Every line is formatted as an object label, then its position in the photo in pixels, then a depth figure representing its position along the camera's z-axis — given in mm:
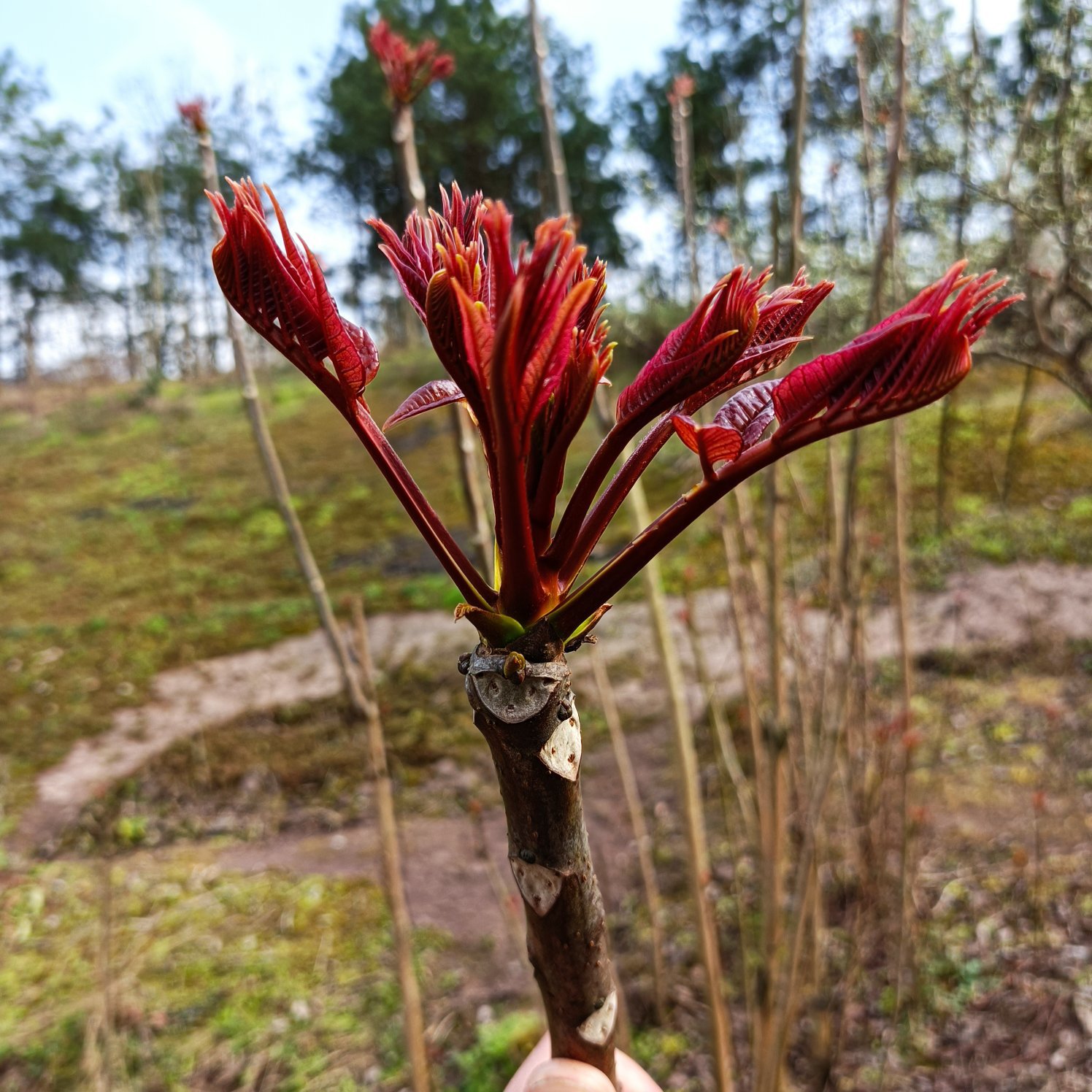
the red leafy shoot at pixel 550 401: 122
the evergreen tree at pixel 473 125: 8063
